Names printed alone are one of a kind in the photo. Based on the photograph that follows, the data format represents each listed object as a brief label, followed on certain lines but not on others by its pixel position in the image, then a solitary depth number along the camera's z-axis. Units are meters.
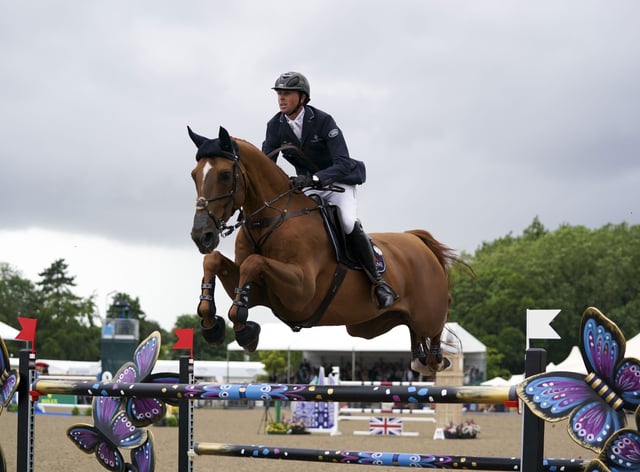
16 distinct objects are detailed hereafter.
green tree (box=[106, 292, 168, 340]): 127.04
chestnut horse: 8.76
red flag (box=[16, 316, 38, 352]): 10.02
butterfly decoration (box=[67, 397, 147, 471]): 9.55
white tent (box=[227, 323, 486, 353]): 36.97
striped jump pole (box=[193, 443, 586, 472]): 6.68
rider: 9.89
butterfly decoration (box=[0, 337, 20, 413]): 9.20
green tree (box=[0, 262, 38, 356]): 108.00
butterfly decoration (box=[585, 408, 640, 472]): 5.85
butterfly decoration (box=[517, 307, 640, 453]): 5.96
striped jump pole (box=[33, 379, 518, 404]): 6.50
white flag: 6.63
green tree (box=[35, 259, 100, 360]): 93.00
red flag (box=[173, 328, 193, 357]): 10.62
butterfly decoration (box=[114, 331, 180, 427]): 9.52
